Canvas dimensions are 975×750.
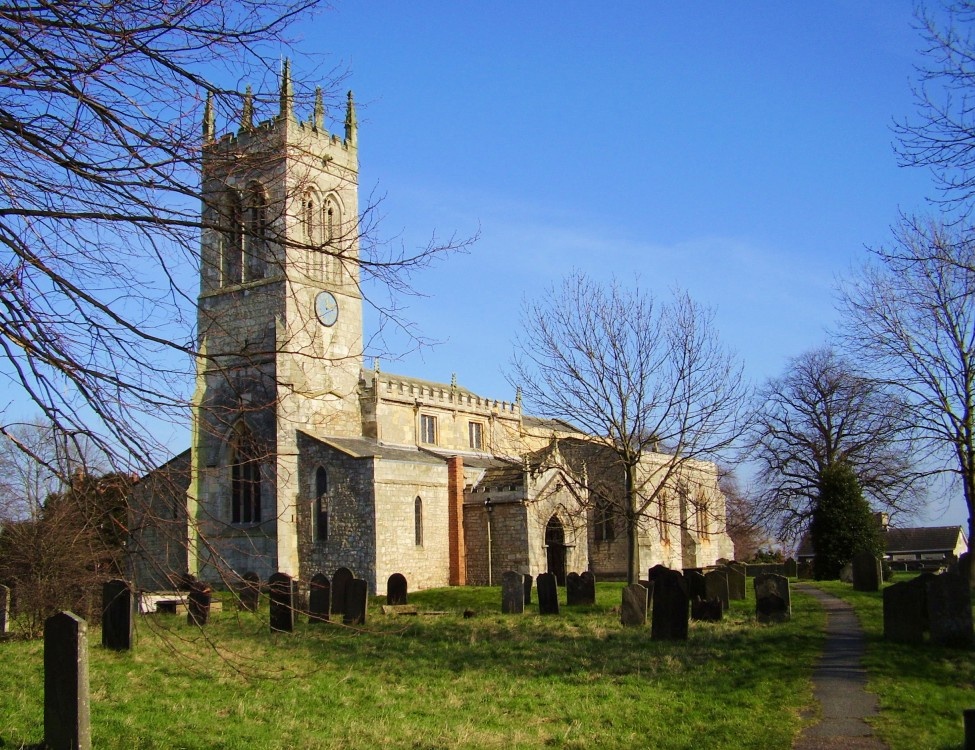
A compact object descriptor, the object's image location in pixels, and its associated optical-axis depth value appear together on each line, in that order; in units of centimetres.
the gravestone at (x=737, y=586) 2188
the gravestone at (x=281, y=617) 1617
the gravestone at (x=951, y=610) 1312
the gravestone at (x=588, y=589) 2133
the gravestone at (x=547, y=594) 1958
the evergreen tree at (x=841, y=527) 3075
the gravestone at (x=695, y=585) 1877
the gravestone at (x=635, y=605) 1709
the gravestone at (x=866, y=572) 2367
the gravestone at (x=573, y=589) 2159
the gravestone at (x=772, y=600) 1672
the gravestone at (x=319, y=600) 1895
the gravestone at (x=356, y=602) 1852
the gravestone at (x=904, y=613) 1373
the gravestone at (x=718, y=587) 1919
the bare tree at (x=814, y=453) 3797
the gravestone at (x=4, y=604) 1638
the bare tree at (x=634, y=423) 2133
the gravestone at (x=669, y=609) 1465
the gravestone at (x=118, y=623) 1335
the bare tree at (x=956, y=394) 2233
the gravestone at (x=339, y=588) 1975
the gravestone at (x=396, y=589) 2350
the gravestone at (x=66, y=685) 746
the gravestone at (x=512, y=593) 2048
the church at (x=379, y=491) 2941
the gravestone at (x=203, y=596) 1736
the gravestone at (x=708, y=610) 1744
